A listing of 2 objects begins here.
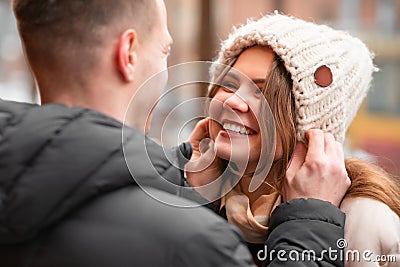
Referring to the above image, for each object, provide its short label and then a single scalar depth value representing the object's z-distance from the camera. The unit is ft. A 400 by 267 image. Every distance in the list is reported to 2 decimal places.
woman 7.98
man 6.88
